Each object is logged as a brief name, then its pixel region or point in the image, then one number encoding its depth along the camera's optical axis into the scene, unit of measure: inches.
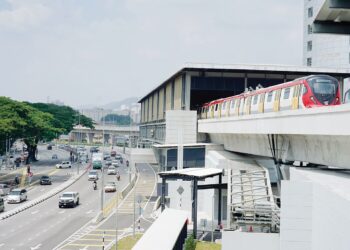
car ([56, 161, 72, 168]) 3710.6
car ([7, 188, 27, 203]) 2110.0
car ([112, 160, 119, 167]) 3792.8
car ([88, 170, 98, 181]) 2965.1
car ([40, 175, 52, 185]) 2732.5
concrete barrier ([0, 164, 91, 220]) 1832.6
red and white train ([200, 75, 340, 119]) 1154.0
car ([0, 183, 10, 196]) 2299.3
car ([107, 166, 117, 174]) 3256.4
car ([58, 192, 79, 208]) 2030.0
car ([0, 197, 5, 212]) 1877.5
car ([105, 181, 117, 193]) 2490.5
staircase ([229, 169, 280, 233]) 1164.5
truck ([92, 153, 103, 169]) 3603.3
